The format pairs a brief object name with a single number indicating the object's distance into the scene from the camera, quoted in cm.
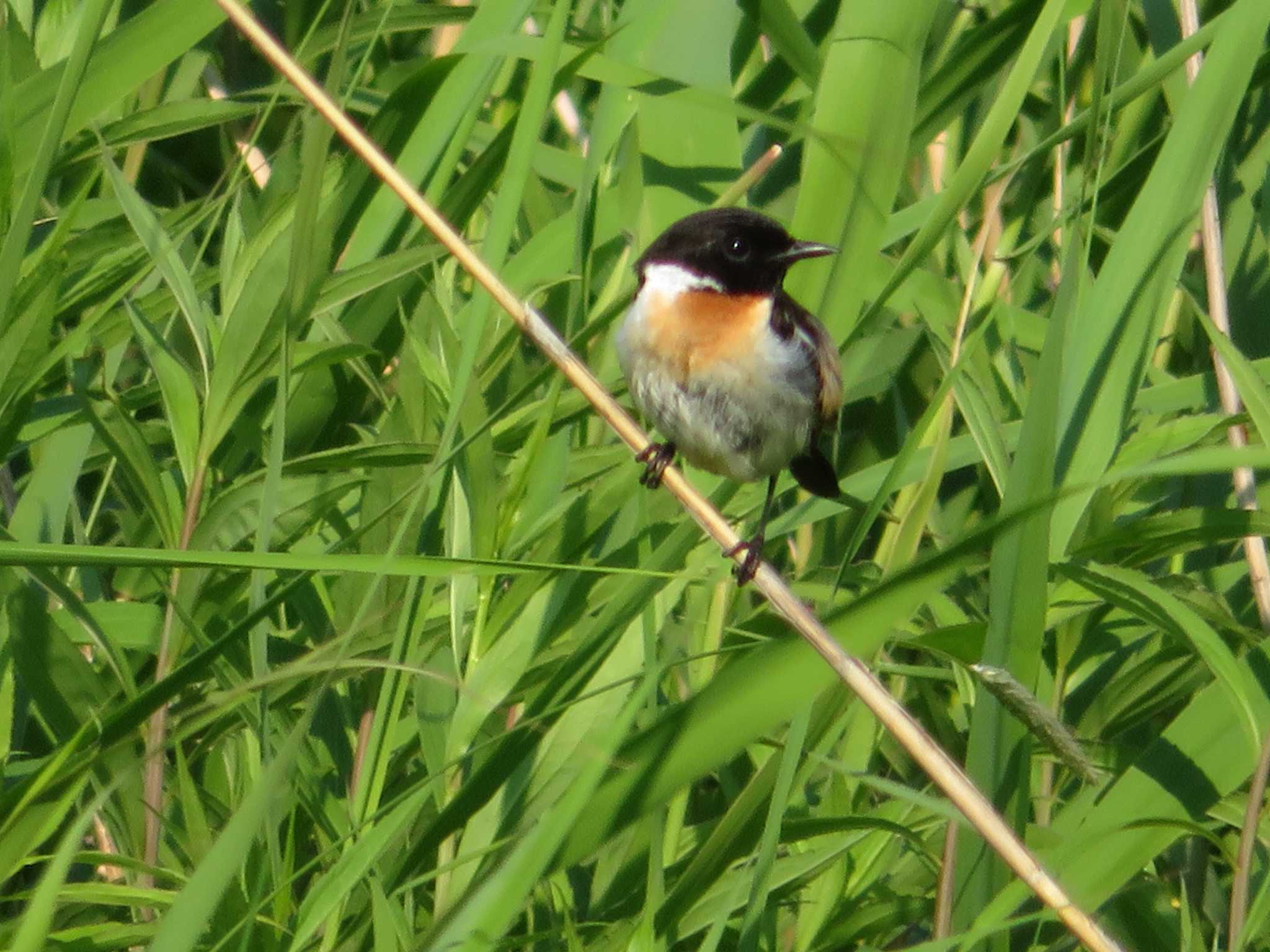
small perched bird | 595
